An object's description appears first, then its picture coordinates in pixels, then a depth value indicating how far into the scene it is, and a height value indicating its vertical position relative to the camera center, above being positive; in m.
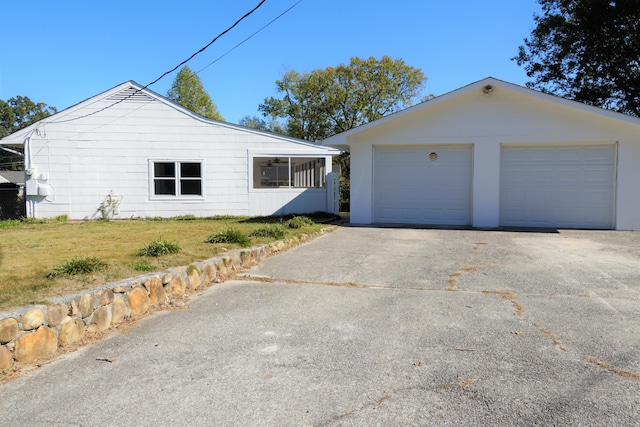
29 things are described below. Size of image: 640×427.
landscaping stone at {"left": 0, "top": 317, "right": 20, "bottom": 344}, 3.34 -1.04
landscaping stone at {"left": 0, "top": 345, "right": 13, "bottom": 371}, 3.32 -1.24
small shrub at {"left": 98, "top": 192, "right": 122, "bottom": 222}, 14.91 -0.38
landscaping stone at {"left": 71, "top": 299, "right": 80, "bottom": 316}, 3.96 -1.02
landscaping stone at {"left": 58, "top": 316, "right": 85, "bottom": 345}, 3.84 -1.21
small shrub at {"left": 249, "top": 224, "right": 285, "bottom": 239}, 8.91 -0.76
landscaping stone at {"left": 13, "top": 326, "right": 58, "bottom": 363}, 3.47 -1.23
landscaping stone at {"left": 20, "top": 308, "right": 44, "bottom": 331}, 3.52 -1.01
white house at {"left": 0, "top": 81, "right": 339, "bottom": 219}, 14.67 +1.16
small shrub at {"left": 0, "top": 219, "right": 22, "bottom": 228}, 12.82 -0.85
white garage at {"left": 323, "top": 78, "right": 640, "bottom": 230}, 11.52 +0.93
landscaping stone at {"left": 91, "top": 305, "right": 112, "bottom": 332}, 4.19 -1.19
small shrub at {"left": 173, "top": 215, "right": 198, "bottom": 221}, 14.81 -0.78
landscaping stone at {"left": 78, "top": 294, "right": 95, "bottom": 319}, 4.05 -1.03
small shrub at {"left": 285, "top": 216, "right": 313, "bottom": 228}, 10.87 -0.69
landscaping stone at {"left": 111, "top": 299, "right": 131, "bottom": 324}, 4.40 -1.18
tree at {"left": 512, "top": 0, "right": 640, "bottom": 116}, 18.84 +6.75
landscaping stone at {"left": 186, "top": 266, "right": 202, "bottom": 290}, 5.64 -1.08
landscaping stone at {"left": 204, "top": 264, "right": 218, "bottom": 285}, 6.00 -1.09
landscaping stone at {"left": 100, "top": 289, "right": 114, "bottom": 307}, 4.30 -1.01
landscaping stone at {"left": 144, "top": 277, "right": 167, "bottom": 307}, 4.93 -1.10
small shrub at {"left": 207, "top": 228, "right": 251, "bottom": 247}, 7.76 -0.76
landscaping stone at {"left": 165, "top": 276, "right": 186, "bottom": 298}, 5.28 -1.13
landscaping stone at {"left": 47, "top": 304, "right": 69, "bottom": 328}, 3.73 -1.02
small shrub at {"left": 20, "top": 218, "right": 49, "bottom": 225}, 13.73 -0.82
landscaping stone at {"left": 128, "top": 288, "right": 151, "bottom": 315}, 4.64 -1.14
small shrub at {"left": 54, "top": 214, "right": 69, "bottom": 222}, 14.42 -0.77
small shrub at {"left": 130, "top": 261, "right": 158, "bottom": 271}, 5.30 -0.87
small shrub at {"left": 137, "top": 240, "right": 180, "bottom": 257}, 6.19 -0.78
